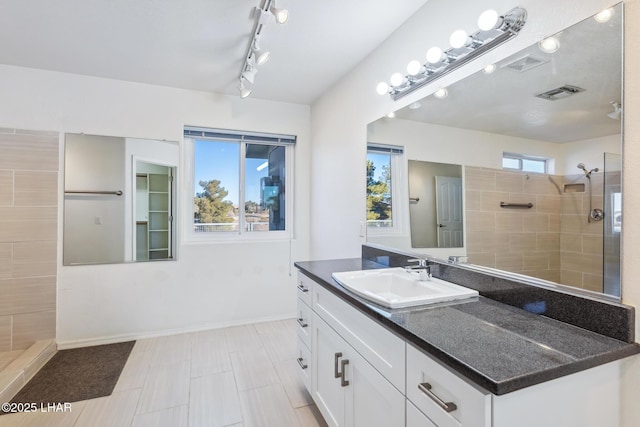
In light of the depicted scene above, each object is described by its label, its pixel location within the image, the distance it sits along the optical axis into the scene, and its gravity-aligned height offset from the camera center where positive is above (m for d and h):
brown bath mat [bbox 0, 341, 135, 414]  2.02 -1.17
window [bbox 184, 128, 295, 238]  3.23 +0.37
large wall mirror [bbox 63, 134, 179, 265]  2.69 +0.15
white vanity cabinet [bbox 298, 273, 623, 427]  0.77 -0.52
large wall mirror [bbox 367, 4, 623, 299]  1.04 +0.25
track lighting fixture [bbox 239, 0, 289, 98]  1.64 +1.14
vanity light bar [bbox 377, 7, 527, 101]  1.28 +0.80
